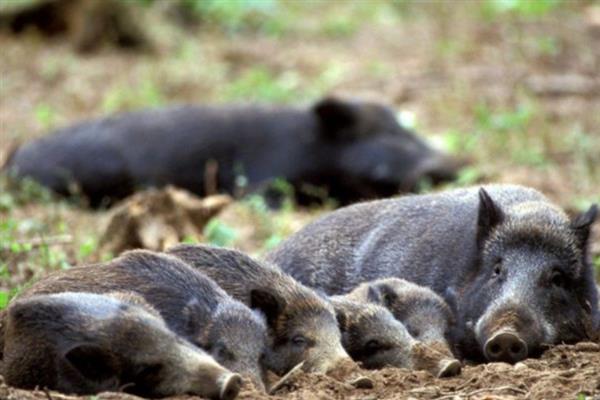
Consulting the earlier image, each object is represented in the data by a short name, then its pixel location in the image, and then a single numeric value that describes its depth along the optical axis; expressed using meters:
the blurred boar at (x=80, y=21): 36.19
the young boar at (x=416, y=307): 13.54
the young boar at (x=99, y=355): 10.61
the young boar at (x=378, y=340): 12.63
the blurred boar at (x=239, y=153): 27.11
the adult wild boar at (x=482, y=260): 13.43
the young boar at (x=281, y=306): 12.30
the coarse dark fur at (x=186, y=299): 11.62
